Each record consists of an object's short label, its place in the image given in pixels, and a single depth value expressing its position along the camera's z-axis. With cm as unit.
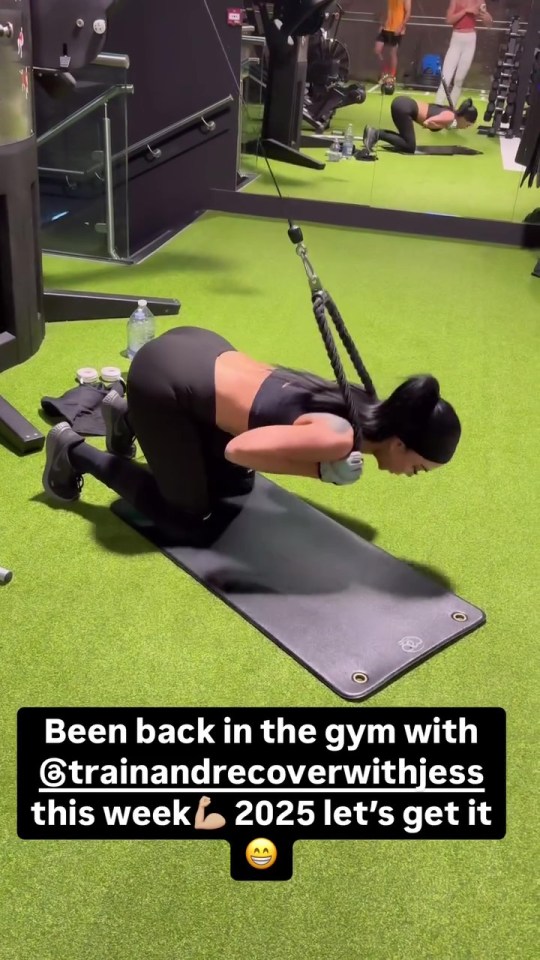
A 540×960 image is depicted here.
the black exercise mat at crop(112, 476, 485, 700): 172
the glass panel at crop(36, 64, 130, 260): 368
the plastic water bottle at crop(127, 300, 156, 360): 312
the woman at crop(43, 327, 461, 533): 169
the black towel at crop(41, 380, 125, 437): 256
